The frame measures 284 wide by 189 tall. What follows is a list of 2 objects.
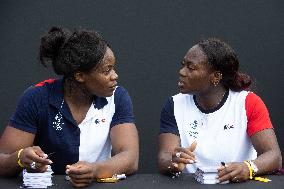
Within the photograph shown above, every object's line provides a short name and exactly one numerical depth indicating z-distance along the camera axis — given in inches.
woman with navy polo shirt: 235.6
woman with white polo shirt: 255.9
